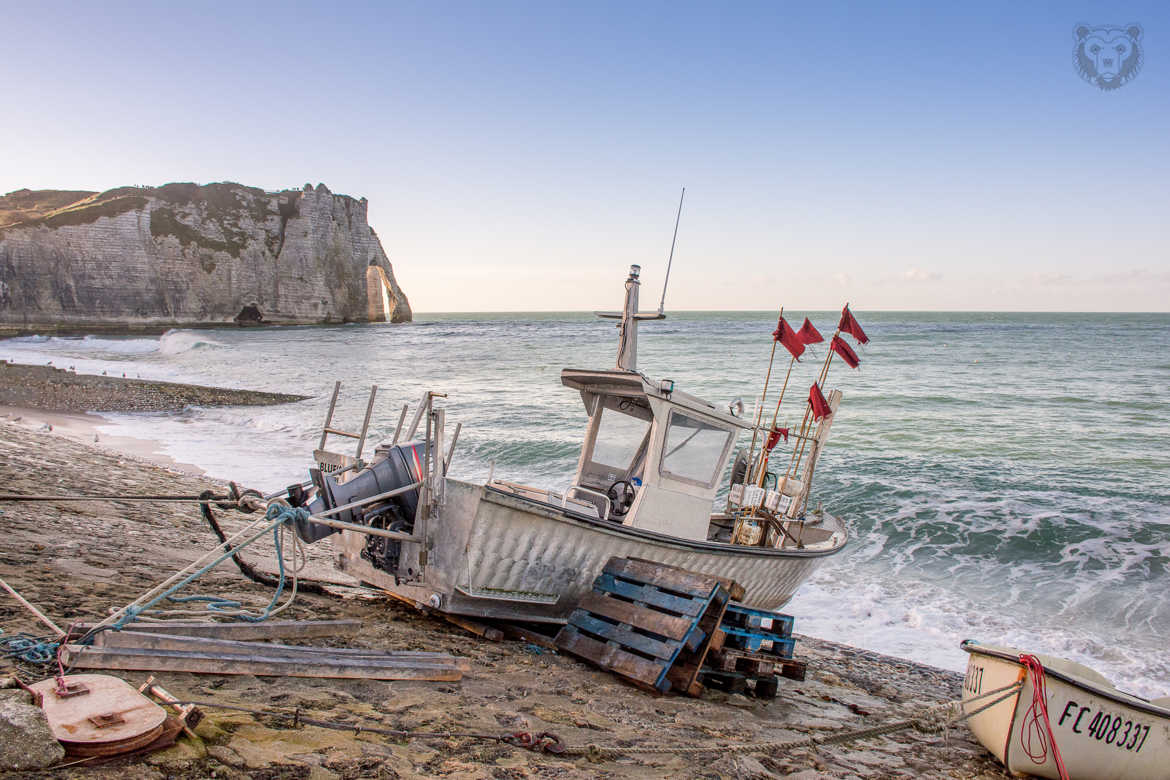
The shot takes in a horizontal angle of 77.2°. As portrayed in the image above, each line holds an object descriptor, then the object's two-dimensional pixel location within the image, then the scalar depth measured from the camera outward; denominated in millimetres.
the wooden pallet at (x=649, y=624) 5910
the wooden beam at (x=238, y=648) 4199
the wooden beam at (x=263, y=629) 4648
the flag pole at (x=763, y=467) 9727
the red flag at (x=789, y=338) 9680
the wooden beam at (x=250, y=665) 3955
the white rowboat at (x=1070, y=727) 5297
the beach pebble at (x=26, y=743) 2928
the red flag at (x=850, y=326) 10211
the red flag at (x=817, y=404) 10000
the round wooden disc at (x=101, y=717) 3057
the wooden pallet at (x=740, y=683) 6254
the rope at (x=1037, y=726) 5266
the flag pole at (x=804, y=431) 9938
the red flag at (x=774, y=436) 9977
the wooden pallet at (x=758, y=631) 6457
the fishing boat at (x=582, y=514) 6137
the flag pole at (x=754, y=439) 9412
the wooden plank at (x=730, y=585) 6375
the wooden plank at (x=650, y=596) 6157
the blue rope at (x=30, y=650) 3924
